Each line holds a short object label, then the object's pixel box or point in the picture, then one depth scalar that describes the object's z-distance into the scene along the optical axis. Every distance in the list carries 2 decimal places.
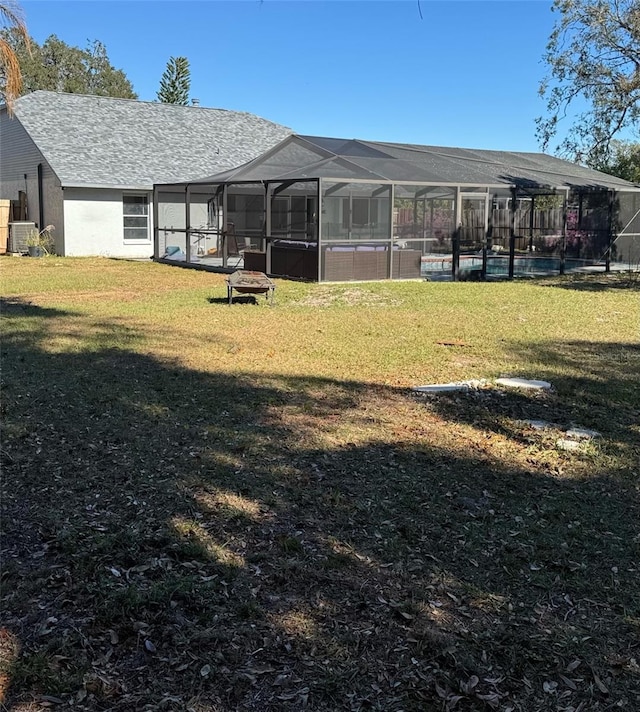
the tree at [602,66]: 16.92
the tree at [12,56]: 8.91
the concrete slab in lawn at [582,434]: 5.33
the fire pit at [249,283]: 11.85
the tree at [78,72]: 52.25
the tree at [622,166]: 32.28
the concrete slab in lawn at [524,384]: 6.68
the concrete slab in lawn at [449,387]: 6.50
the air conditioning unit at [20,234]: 23.64
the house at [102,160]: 23.30
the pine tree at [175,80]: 50.31
